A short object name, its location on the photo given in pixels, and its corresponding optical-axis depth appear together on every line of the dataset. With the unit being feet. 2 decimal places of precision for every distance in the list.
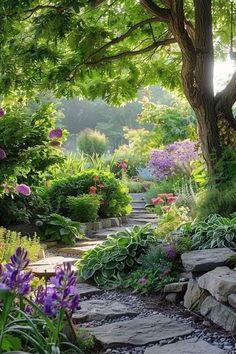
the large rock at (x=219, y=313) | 9.57
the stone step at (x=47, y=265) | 15.21
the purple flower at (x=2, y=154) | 14.59
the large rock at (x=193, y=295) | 11.18
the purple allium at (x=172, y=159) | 32.81
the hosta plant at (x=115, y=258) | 14.58
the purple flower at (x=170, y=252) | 13.58
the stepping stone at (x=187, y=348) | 8.47
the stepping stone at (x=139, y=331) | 9.27
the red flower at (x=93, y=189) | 26.37
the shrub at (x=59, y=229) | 22.17
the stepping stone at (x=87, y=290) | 13.47
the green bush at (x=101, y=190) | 27.12
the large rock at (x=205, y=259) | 11.76
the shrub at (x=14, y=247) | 15.43
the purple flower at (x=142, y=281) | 13.23
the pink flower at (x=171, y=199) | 23.17
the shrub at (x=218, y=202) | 17.01
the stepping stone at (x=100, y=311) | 11.17
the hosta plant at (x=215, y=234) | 13.66
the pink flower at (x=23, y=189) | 17.12
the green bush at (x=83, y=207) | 25.29
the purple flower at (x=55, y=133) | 16.79
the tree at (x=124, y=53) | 15.87
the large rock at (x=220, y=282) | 9.89
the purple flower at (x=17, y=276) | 5.73
